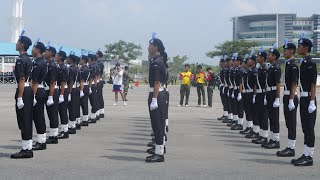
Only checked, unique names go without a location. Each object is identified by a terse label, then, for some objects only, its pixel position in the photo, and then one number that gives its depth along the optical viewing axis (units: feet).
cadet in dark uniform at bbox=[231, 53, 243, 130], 44.06
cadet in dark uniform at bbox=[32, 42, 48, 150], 28.81
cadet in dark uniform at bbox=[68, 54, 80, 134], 39.58
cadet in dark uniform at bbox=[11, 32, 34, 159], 26.99
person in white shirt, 68.85
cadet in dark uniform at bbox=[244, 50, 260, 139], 38.24
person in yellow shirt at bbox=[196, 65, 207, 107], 75.19
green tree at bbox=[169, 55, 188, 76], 386.56
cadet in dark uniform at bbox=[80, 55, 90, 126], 42.42
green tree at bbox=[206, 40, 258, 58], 292.81
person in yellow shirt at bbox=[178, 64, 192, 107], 75.56
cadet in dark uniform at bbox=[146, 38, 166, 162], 26.86
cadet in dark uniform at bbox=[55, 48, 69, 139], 35.68
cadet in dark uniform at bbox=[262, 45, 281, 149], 33.12
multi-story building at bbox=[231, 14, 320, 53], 506.07
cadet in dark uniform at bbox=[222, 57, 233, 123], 48.32
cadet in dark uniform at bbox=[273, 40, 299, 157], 28.84
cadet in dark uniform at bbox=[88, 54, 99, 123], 45.68
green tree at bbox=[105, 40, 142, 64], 341.41
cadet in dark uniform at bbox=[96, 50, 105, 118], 50.05
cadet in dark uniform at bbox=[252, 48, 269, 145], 35.42
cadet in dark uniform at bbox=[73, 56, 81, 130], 40.34
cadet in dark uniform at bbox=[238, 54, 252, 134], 40.05
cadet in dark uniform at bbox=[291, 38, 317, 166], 26.94
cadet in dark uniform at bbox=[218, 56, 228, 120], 51.07
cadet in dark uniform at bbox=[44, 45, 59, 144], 32.81
